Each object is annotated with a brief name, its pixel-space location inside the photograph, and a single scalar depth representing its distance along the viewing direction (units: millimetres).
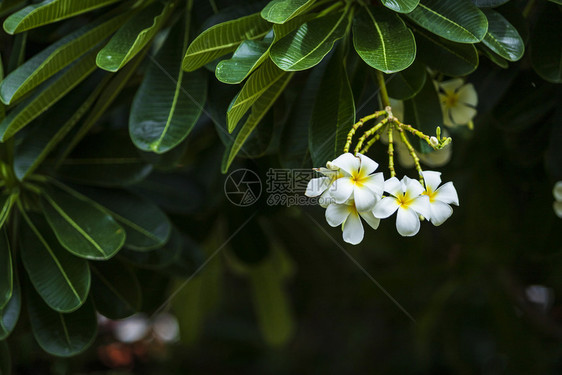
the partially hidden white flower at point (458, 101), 2101
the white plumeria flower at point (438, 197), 1788
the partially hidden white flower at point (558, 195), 2117
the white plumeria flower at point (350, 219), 1787
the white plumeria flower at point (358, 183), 1770
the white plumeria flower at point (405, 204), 1769
